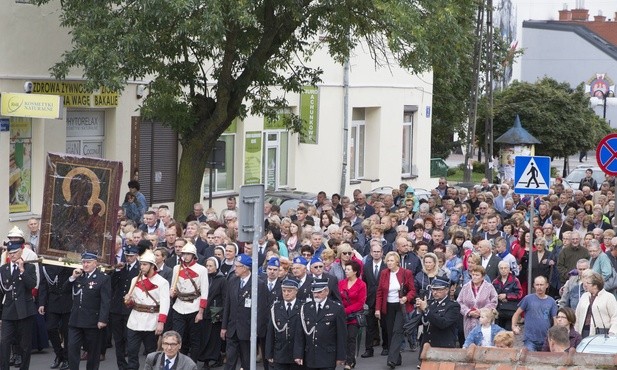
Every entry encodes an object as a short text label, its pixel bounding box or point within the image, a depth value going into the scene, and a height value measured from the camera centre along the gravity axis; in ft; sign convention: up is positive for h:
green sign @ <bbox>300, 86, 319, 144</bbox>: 116.88 +5.37
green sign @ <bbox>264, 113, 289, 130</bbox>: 114.23 +3.90
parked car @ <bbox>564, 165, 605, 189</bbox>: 142.00 -0.04
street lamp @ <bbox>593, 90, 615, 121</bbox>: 305.04 +20.20
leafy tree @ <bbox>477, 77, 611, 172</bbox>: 205.77 +9.10
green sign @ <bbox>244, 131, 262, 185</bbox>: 111.96 +1.05
